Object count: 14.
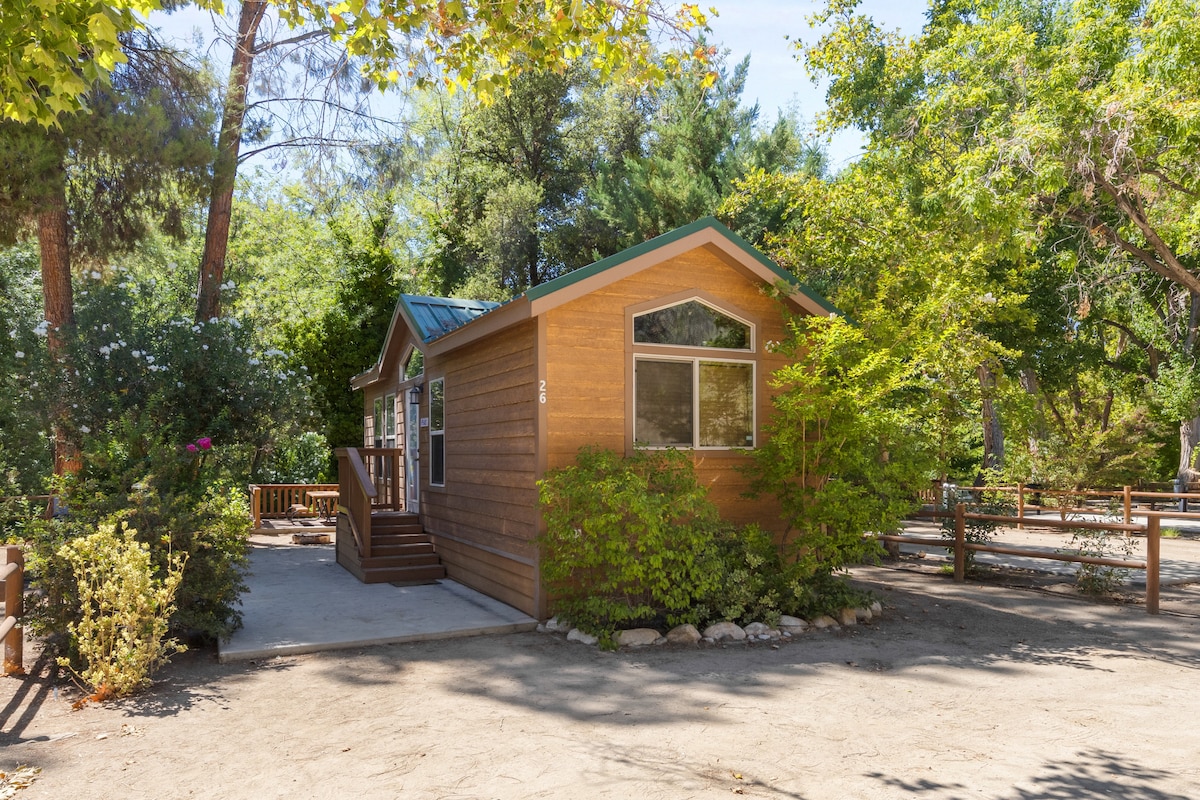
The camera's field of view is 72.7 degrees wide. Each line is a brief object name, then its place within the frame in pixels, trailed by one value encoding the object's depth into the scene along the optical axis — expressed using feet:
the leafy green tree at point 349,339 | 64.59
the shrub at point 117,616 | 17.63
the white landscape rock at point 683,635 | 23.09
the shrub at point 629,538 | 22.82
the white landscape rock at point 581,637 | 23.06
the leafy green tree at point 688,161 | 72.49
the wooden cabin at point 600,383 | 25.89
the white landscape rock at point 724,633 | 23.47
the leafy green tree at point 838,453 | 25.03
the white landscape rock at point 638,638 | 22.80
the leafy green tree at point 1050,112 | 34.68
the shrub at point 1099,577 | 31.01
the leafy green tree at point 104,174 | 34.83
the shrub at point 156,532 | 19.52
